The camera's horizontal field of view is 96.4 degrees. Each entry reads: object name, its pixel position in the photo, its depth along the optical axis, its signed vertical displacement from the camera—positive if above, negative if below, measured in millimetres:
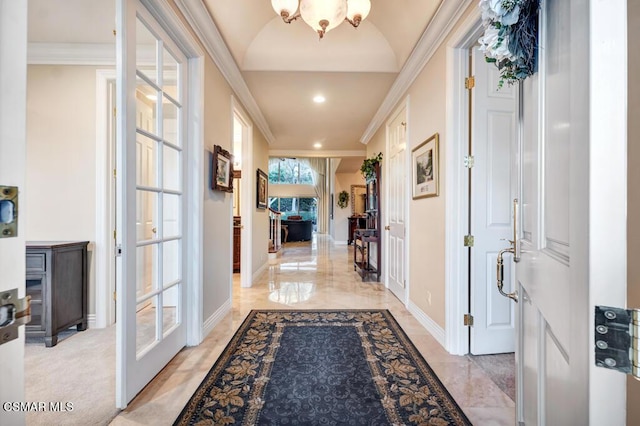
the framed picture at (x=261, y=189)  4805 +427
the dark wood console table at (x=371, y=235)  4715 -386
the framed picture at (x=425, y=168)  2512 +434
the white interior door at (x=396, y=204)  3545 +136
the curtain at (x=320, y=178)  13242 +1648
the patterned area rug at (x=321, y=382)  1527 -1079
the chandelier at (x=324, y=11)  1908 +1395
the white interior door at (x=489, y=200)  2205 +108
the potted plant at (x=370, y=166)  4712 +812
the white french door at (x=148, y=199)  1561 +88
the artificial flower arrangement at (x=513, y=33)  743 +500
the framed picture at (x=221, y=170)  2658 +423
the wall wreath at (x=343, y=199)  10508 +525
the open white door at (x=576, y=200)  439 +26
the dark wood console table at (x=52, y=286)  2281 -620
